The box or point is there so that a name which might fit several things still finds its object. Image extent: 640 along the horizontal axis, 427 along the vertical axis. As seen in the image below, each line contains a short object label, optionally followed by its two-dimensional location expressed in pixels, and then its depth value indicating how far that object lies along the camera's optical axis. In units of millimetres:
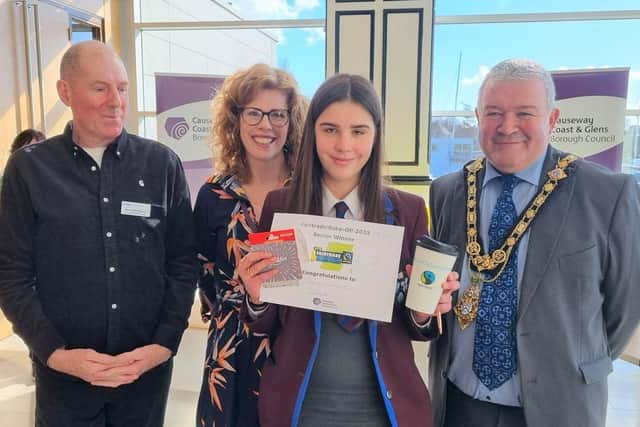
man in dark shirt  1646
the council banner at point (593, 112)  4676
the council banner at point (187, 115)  5543
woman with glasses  1620
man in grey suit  1417
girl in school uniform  1304
